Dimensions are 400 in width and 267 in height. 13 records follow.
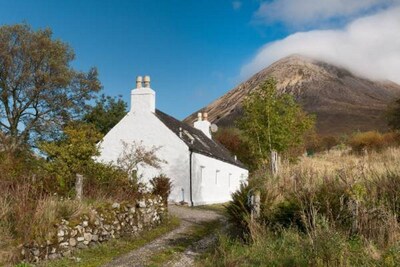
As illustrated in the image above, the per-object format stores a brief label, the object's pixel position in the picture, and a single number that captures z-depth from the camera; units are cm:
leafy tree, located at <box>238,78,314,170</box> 2405
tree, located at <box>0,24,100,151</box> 3103
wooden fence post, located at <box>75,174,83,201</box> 1238
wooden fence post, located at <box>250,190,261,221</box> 1067
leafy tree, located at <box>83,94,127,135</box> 3944
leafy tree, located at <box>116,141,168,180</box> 2412
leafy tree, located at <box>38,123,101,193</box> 1585
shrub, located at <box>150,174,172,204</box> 1642
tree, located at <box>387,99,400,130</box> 4381
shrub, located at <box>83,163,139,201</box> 1352
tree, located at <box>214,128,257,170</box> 4247
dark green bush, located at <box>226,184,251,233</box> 1099
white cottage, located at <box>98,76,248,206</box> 2491
